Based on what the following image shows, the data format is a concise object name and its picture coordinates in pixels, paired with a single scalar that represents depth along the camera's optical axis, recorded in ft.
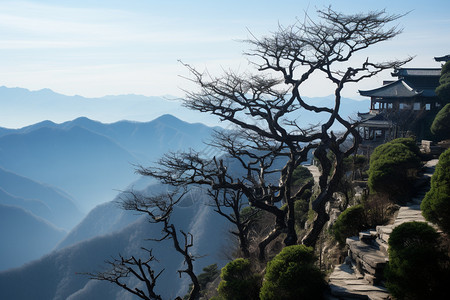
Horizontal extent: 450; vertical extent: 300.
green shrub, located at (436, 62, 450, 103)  76.79
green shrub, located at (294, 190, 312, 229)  59.28
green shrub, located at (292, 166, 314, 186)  74.13
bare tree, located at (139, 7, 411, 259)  36.94
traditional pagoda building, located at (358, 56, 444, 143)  79.38
